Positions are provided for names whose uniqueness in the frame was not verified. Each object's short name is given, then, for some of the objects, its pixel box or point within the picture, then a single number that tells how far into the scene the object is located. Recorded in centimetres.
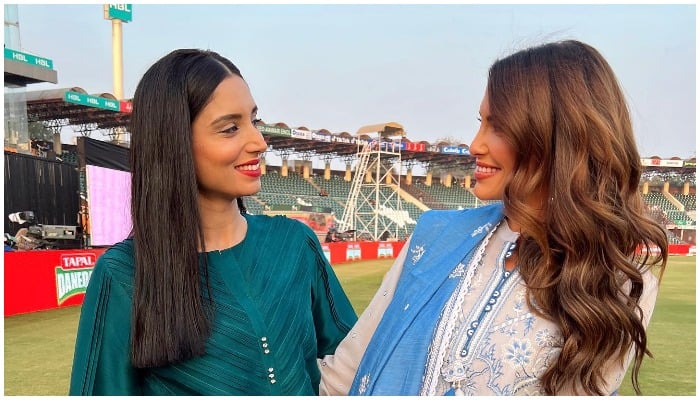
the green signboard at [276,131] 2925
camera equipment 1234
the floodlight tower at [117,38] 2702
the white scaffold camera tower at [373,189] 3061
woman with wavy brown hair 114
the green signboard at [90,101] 2183
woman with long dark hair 125
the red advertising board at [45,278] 711
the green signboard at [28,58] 1645
